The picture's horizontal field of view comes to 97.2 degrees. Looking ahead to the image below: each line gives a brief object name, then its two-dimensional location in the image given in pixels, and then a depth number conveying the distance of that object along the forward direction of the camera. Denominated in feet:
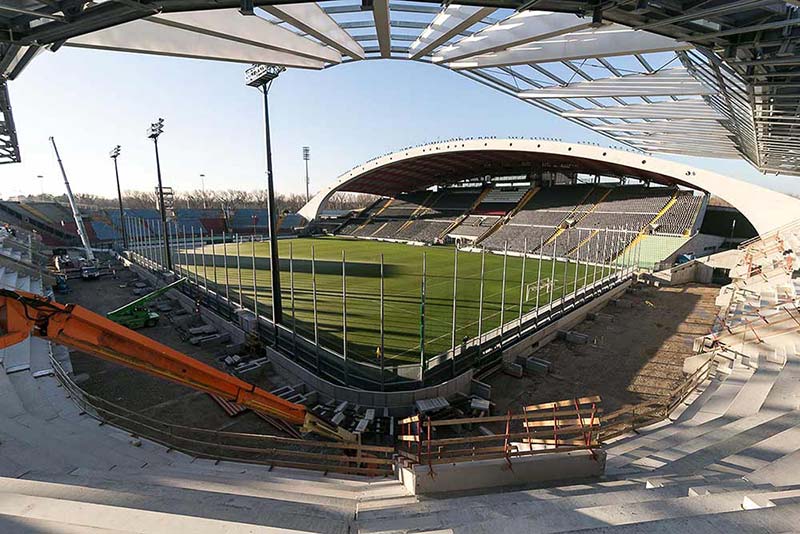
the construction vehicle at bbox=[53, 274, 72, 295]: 88.63
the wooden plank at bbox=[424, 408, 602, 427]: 20.02
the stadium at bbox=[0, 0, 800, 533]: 15.75
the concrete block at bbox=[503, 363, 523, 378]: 47.57
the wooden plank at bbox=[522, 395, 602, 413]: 20.90
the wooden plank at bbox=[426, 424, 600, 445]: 20.21
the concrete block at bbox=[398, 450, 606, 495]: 20.16
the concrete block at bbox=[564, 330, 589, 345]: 59.06
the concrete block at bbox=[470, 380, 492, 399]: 42.32
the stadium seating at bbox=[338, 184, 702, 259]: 141.28
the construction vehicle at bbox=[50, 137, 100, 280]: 106.01
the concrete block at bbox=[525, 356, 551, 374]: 48.73
